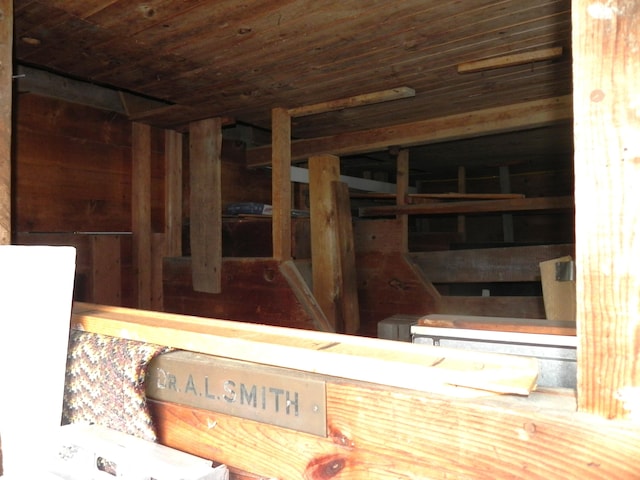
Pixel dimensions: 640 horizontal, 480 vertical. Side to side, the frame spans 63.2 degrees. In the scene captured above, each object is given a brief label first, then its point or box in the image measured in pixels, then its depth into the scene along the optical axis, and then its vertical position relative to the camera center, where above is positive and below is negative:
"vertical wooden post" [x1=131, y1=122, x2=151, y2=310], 3.60 +0.29
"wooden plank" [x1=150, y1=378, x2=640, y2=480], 0.63 -0.27
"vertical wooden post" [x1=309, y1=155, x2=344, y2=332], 3.19 +0.04
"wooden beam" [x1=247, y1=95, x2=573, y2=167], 2.96 +0.74
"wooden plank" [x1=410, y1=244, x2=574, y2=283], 3.68 -0.15
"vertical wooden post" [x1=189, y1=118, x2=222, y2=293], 3.36 +0.27
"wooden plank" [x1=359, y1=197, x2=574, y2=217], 3.65 +0.27
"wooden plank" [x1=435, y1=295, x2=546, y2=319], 3.45 -0.42
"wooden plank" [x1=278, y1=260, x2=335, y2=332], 3.02 -0.28
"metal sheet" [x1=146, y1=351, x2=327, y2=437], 0.83 -0.25
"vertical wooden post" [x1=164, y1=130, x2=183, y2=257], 3.77 +0.42
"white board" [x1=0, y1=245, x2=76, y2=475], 0.99 -0.18
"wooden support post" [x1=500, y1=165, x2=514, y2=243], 5.93 +0.34
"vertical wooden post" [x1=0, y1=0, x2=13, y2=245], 1.39 +0.37
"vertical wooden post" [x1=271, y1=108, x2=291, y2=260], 3.22 +0.42
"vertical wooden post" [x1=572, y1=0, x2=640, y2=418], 0.61 +0.05
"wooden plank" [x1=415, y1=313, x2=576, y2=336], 1.14 -0.19
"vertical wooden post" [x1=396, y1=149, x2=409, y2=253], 4.11 +0.58
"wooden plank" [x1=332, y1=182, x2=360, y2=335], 3.27 -0.10
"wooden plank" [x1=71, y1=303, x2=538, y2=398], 0.74 -0.18
